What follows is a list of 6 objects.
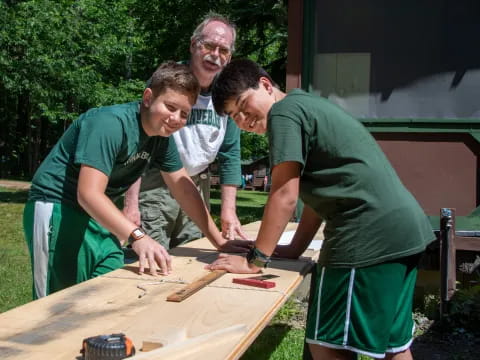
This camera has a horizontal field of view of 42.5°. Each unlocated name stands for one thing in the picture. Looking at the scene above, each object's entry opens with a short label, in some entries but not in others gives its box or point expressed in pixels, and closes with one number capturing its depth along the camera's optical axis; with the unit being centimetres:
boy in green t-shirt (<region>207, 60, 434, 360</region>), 240
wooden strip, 229
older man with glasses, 386
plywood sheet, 169
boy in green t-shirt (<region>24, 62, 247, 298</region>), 264
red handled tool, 254
